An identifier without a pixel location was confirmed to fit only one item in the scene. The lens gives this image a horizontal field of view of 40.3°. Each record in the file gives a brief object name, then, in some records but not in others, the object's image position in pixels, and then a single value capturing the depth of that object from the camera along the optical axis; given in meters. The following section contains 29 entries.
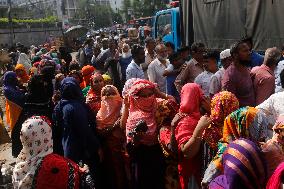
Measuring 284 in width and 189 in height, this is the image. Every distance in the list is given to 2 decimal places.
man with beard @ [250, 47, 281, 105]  4.41
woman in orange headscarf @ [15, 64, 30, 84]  7.76
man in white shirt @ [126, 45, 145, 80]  6.63
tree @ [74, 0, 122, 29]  75.38
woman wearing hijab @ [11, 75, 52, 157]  5.31
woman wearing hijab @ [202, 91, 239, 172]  3.36
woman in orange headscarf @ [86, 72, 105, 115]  5.03
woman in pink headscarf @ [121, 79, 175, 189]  3.96
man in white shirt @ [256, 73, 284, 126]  3.45
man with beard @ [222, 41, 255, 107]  4.30
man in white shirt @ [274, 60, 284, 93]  4.89
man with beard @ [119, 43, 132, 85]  8.03
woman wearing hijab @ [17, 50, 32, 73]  11.42
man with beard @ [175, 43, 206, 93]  5.85
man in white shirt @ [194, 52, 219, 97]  5.30
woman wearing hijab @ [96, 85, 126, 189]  4.59
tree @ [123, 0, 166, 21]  56.63
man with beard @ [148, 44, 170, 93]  6.63
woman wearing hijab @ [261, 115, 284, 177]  2.34
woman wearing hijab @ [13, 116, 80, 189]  2.78
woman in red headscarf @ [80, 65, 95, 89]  6.54
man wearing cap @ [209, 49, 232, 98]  4.60
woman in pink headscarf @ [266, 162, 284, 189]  2.10
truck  6.02
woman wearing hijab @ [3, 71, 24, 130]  6.27
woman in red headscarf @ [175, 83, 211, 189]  3.35
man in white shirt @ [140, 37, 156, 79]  7.75
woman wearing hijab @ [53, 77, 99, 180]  4.22
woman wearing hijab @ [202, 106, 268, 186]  2.87
